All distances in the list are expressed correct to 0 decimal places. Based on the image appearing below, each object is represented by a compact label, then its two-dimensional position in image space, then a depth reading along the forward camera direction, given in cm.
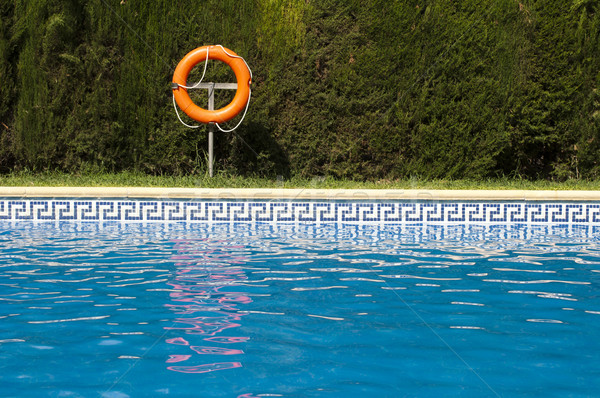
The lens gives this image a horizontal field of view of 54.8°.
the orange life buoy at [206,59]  768
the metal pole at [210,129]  774
